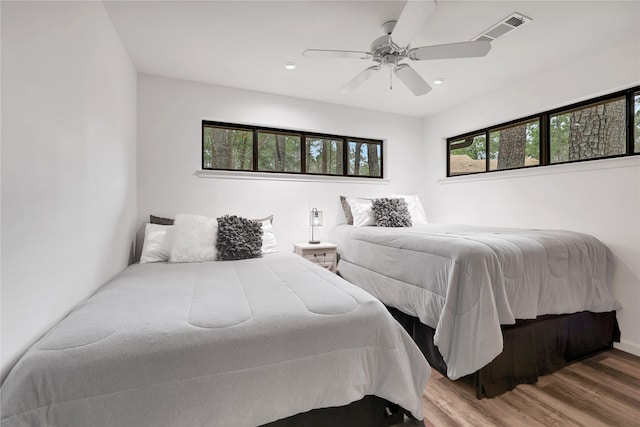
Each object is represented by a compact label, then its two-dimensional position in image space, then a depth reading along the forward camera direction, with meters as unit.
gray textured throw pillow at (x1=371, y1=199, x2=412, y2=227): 3.24
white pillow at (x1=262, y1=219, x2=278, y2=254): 2.68
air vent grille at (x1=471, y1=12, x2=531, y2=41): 1.95
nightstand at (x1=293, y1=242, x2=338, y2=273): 3.13
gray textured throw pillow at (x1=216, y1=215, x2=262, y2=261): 2.37
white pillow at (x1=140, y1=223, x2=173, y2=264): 2.36
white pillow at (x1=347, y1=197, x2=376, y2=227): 3.37
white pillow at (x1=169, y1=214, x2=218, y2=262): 2.30
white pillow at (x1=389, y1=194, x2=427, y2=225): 3.66
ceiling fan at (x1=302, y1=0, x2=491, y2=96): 1.49
